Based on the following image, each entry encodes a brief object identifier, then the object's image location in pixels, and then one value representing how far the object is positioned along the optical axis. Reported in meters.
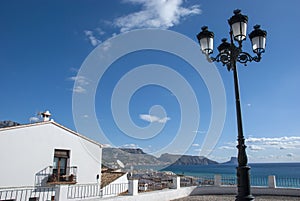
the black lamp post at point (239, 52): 3.93
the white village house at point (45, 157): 12.09
